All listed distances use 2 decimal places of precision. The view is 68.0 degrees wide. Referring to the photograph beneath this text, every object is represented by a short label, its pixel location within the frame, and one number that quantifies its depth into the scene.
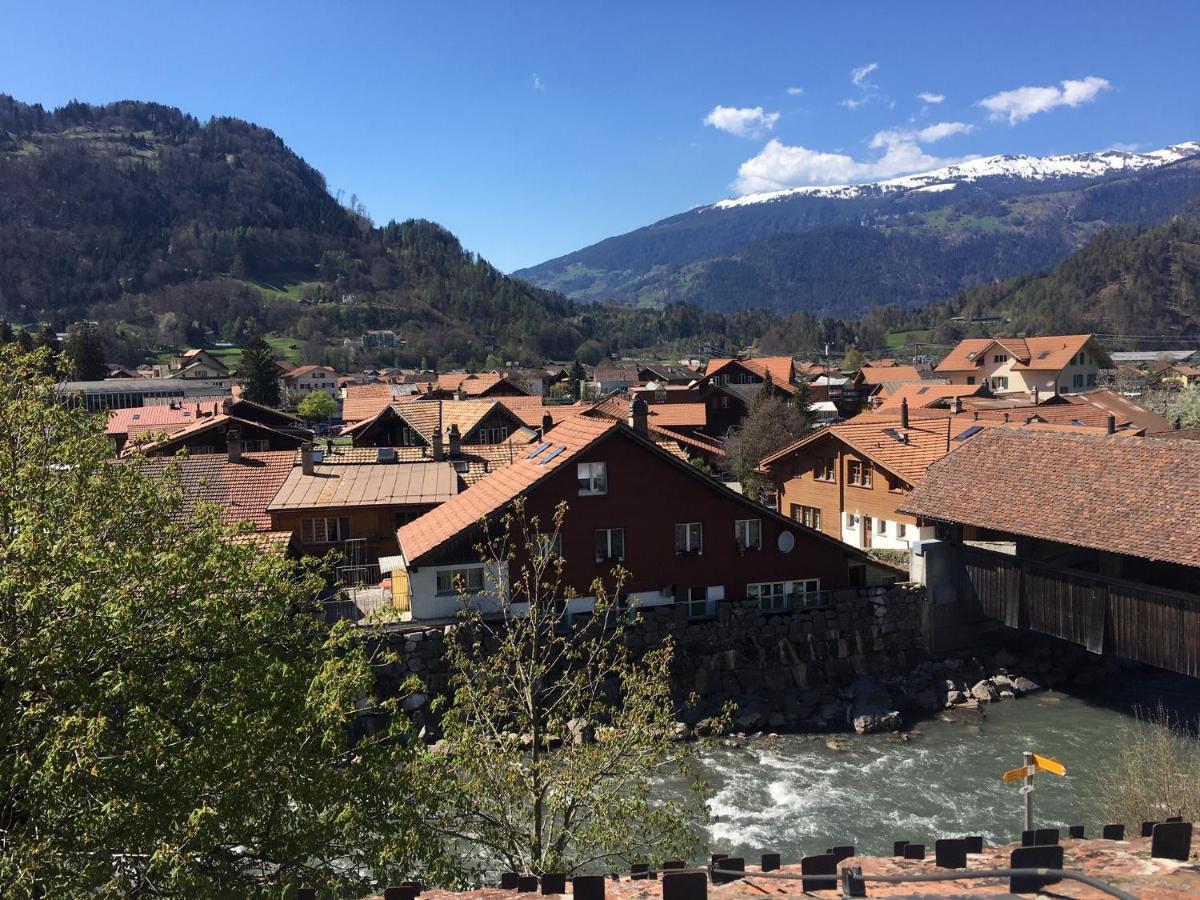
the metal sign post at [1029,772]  13.21
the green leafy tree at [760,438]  50.22
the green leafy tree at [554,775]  12.27
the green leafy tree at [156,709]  8.63
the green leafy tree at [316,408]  98.75
